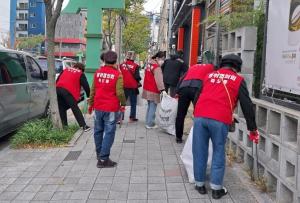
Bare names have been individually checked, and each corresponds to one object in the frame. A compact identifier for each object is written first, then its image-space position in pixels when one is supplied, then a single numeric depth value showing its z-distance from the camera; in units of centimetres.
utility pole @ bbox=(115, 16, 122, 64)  1581
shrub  643
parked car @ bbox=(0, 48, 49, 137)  647
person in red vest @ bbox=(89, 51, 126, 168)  520
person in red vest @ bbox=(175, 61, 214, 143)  583
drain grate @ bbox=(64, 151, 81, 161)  573
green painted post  1005
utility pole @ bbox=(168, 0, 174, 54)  2188
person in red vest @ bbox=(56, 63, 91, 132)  742
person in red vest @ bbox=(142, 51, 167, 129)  776
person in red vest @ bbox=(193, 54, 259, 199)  403
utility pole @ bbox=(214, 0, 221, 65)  709
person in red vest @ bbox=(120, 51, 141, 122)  843
